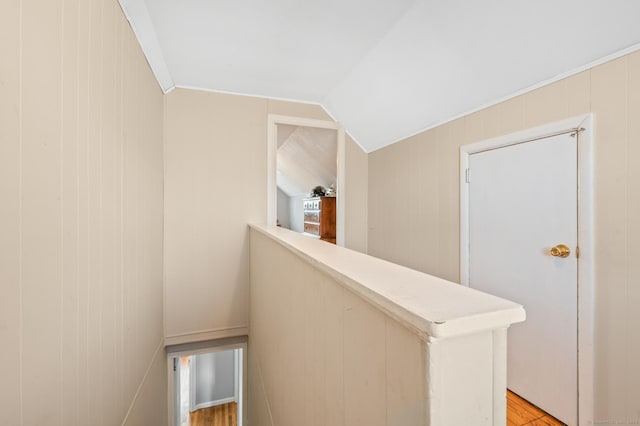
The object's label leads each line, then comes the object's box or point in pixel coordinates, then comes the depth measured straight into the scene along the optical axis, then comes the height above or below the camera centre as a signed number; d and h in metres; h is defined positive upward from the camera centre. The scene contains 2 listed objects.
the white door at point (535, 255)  1.45 -0.24
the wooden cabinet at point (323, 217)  4.09 -0.08
